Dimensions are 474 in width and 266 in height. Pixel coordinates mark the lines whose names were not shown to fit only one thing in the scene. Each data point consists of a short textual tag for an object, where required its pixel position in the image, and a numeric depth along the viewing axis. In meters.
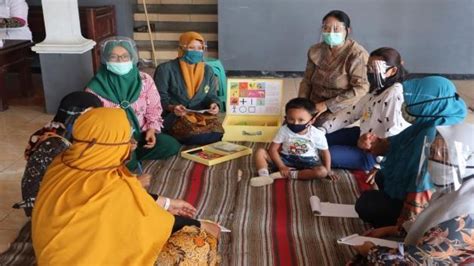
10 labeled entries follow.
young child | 2.78
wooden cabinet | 5.24
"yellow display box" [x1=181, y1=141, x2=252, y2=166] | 3.07
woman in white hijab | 1.43
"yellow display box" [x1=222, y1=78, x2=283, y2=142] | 3.58
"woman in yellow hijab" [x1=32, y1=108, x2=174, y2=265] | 1.46
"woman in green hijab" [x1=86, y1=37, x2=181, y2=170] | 2.91
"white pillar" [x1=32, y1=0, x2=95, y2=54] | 4.18
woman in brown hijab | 3.42
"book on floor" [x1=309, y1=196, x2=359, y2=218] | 2.42
